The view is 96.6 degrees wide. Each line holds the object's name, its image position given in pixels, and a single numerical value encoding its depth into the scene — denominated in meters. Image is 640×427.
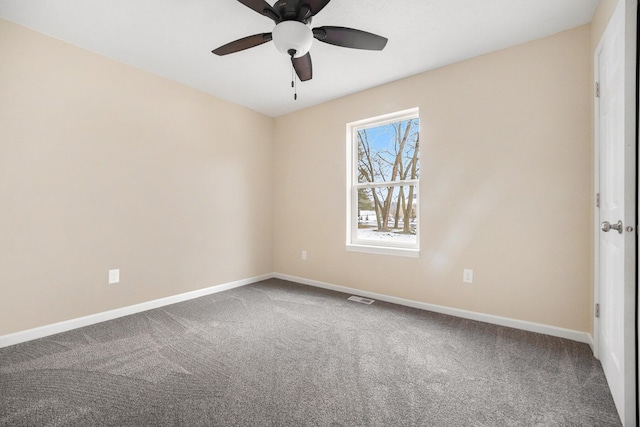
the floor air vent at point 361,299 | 3.17
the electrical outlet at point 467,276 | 2.67
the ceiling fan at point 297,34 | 1.60
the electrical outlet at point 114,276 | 2.68
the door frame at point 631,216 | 1.29
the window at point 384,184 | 3.18
